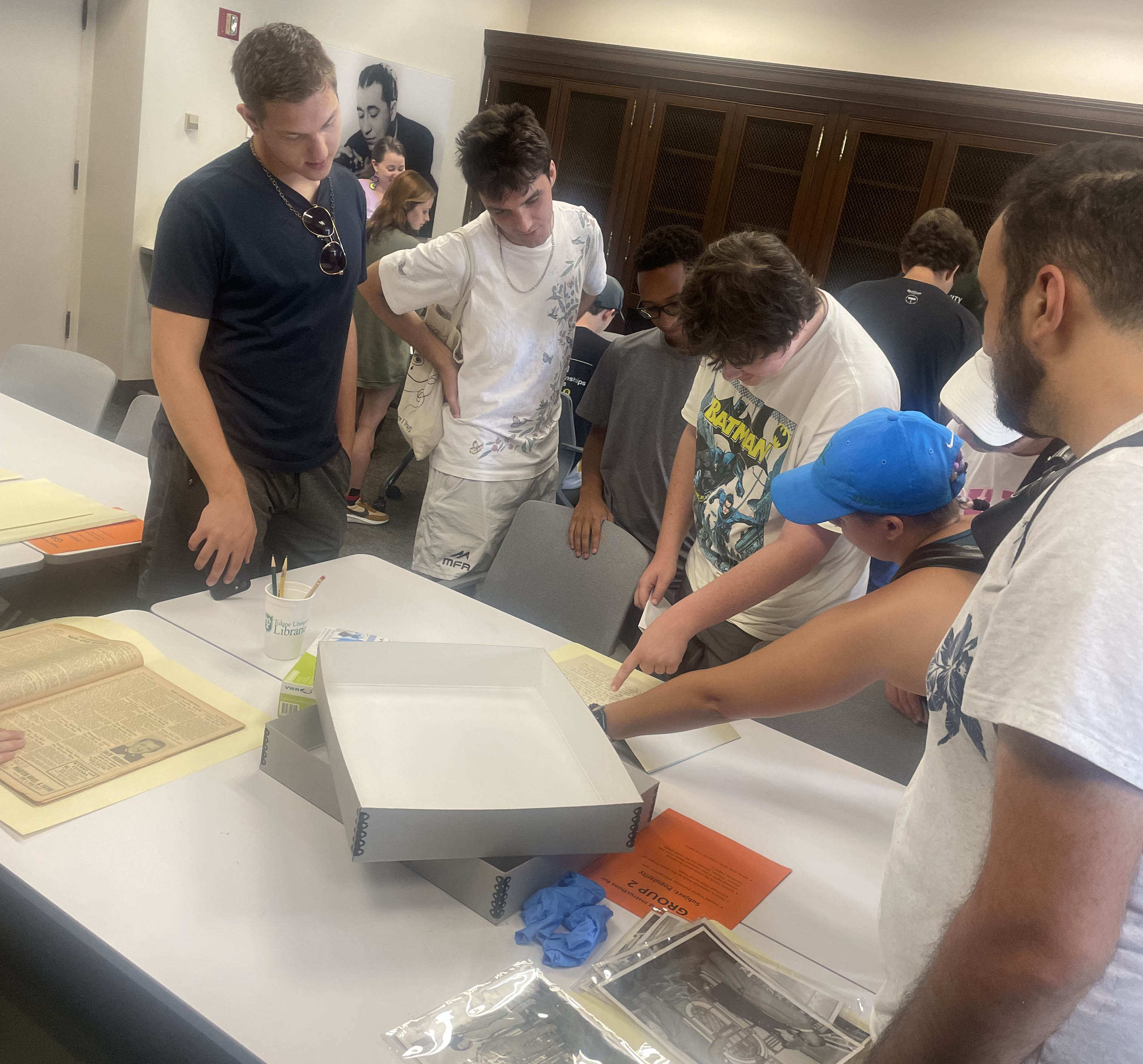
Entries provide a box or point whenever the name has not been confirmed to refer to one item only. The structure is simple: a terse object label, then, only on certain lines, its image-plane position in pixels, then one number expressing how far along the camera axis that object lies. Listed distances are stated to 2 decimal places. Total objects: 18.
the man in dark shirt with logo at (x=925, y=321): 2.93
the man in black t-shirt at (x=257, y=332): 1.61
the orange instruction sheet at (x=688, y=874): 1.09
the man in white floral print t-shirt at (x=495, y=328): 2.03
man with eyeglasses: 2.29
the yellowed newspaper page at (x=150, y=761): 1.02
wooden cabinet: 5.07
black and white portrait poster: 5.24
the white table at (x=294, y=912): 0.86
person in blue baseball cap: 1.12
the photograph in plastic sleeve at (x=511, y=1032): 0.84
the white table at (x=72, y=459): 2.04
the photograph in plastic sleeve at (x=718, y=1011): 0.89
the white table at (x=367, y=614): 1.54
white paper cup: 1.44
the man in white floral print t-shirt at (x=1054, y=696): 0.57
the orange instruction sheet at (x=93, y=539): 1.69
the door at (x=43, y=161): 4.21
